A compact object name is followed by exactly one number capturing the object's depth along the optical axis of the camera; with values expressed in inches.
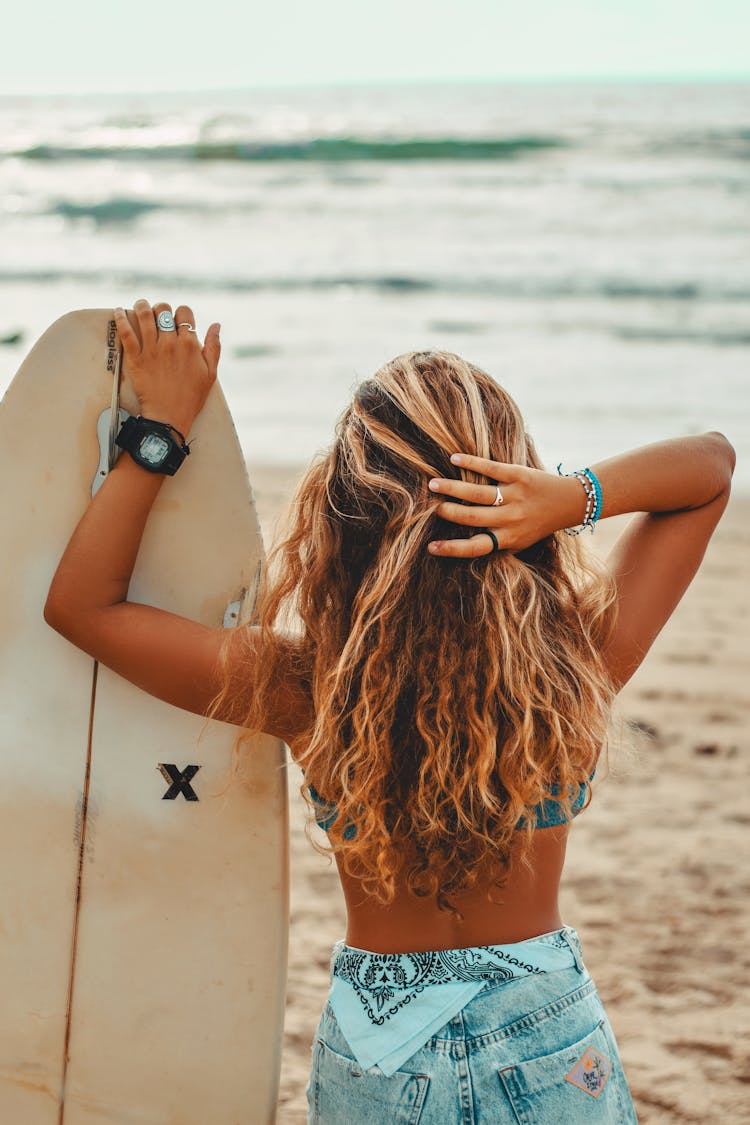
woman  55.4
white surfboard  82.4
